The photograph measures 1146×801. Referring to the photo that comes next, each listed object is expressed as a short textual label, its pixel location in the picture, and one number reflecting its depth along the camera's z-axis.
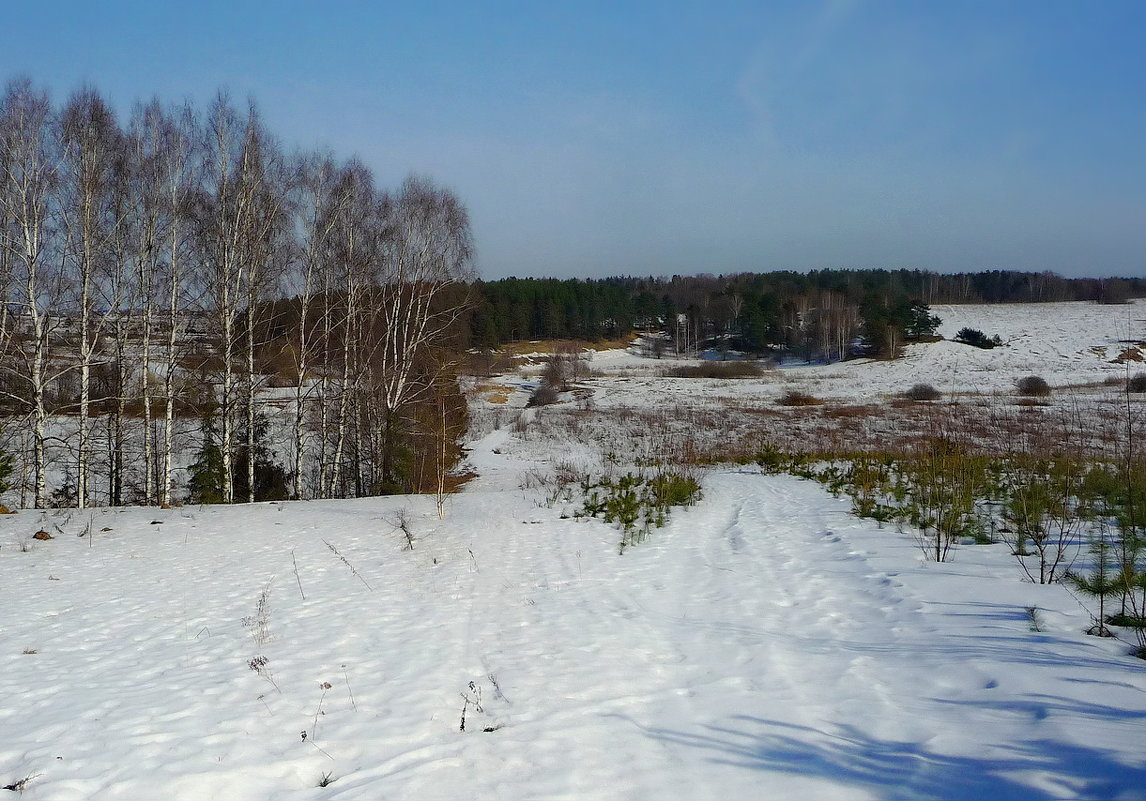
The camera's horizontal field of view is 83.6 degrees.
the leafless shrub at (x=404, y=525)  11.04
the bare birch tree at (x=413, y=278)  20.75
